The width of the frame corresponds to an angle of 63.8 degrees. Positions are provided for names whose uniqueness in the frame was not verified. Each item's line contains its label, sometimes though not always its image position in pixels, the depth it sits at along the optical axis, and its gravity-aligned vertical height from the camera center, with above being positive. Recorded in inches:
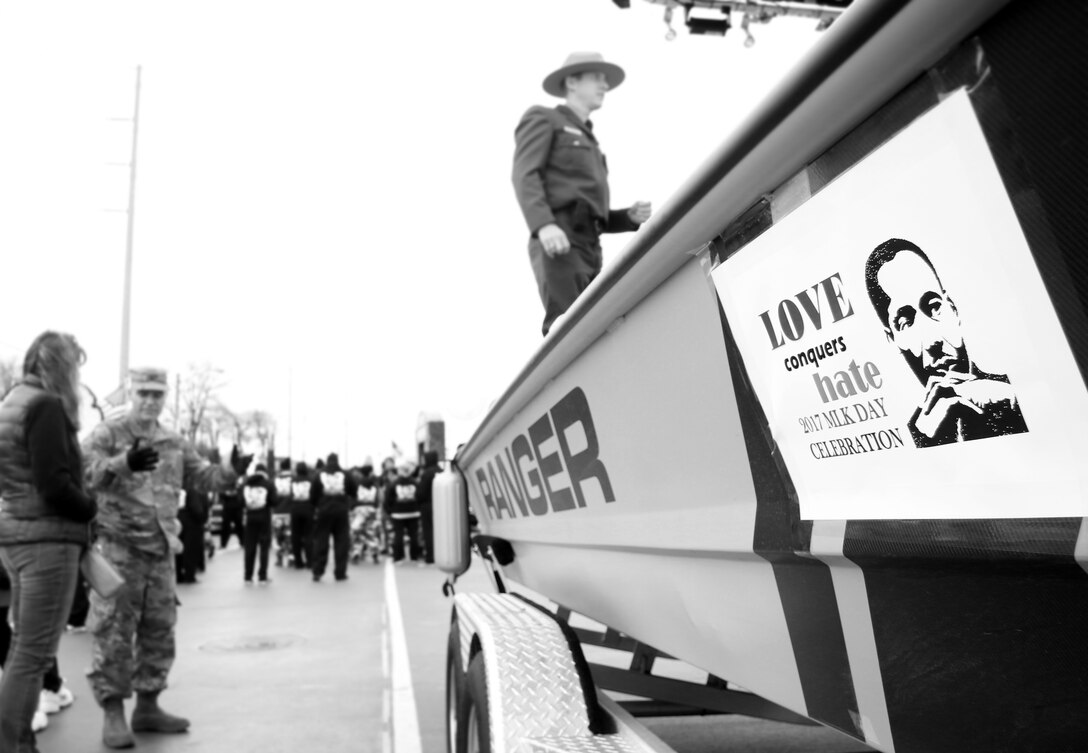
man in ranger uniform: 143.0 +66.8
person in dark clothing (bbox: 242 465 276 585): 475.2 +62.1
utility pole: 684.1 +300.1
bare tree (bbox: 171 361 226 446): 2153.1 +629.7
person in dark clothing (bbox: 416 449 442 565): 549.3 +74.9
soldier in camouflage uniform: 176.7 +21.9
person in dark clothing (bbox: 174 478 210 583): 484.4 +67.4
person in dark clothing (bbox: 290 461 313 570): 549.3 +76.5
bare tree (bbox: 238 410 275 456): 2708.4 +671.4
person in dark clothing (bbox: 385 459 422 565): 572.7 +71.7
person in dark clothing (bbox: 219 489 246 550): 583.8 +91.2
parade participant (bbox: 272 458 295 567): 581.3 +86.2
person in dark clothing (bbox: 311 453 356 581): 502.9 +65.5
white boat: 32.9 +8.1
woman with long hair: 145.6 +25.7
